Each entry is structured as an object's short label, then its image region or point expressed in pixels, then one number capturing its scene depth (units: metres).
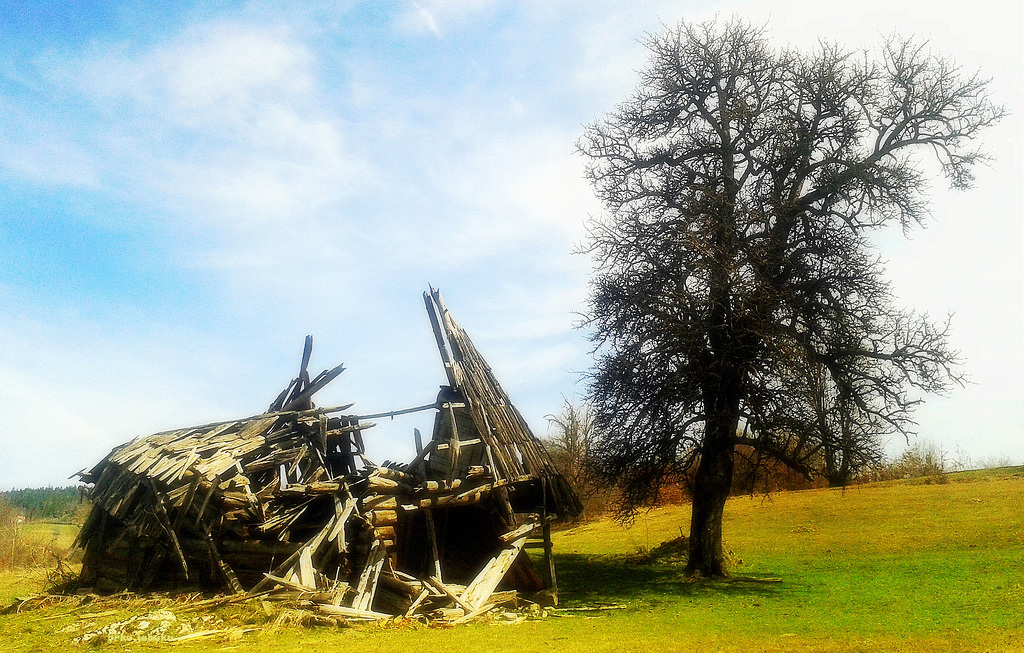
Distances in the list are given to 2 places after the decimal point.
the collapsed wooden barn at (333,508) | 13.32
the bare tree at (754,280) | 17.12
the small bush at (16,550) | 24.37
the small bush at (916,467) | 37.00
